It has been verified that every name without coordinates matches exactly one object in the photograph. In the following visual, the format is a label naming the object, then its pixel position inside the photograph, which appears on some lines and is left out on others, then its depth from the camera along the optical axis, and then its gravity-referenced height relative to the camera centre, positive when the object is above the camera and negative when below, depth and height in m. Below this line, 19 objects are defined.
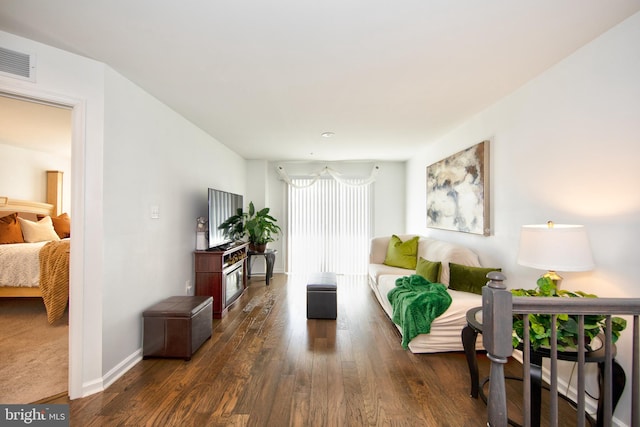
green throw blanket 2.56 -0.88
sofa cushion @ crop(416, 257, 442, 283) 3.20 -0.66
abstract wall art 3.02 +0.30
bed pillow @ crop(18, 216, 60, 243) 4.04 -0.23
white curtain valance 5.86 +0.81
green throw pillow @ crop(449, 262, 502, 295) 2.85 -0.66
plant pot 5.22 -0.62
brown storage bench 2.48 -1.05
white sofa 2.60 -0.87
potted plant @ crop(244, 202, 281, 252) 5.07 -0.25
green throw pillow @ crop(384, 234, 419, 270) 4.30 -0.61
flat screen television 3.58 +0.03
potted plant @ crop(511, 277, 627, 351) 1.45 -0.60
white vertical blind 6.00 -0.11
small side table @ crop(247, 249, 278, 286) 5.18 -0.81
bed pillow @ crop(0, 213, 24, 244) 3.87 -0.20
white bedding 3.45 -0.64
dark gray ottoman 3.47 -1.08
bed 3.27 -0.61
